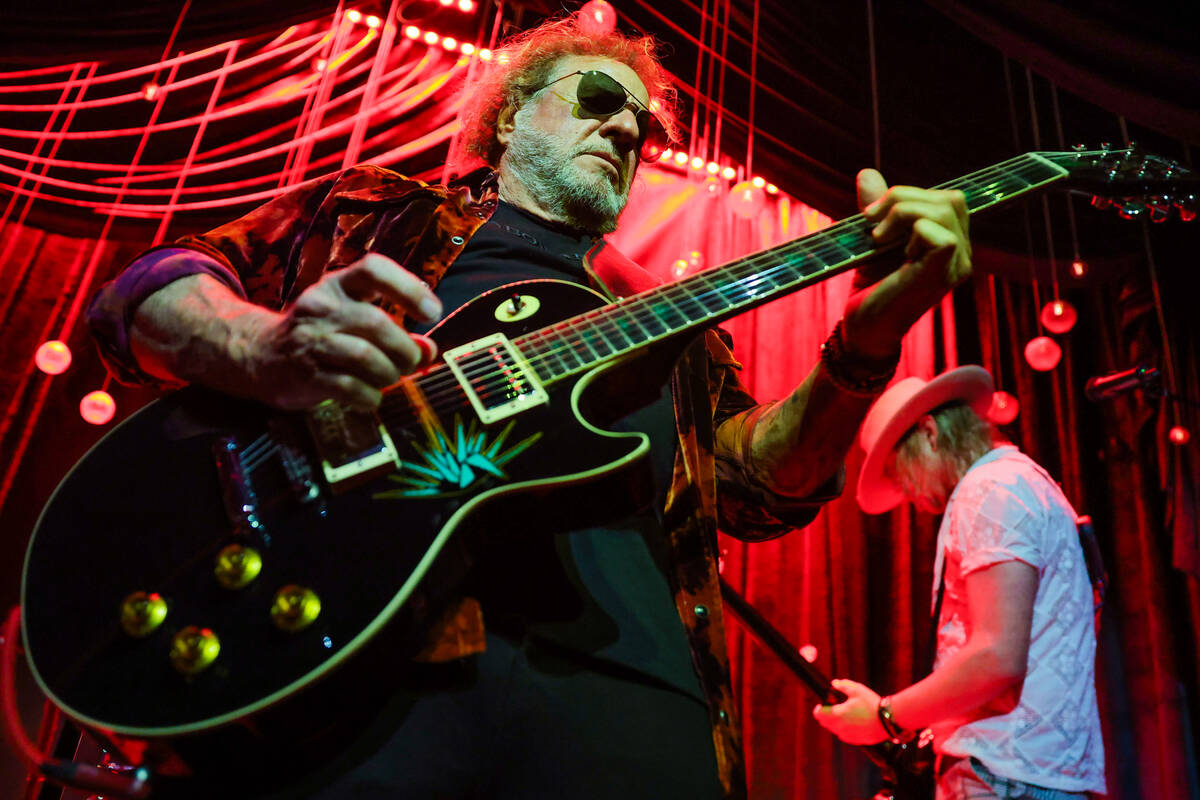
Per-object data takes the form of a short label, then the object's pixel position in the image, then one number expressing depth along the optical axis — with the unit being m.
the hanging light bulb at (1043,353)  4.72
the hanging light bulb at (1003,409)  4.59
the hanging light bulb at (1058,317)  4.53
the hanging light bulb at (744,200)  3.88
